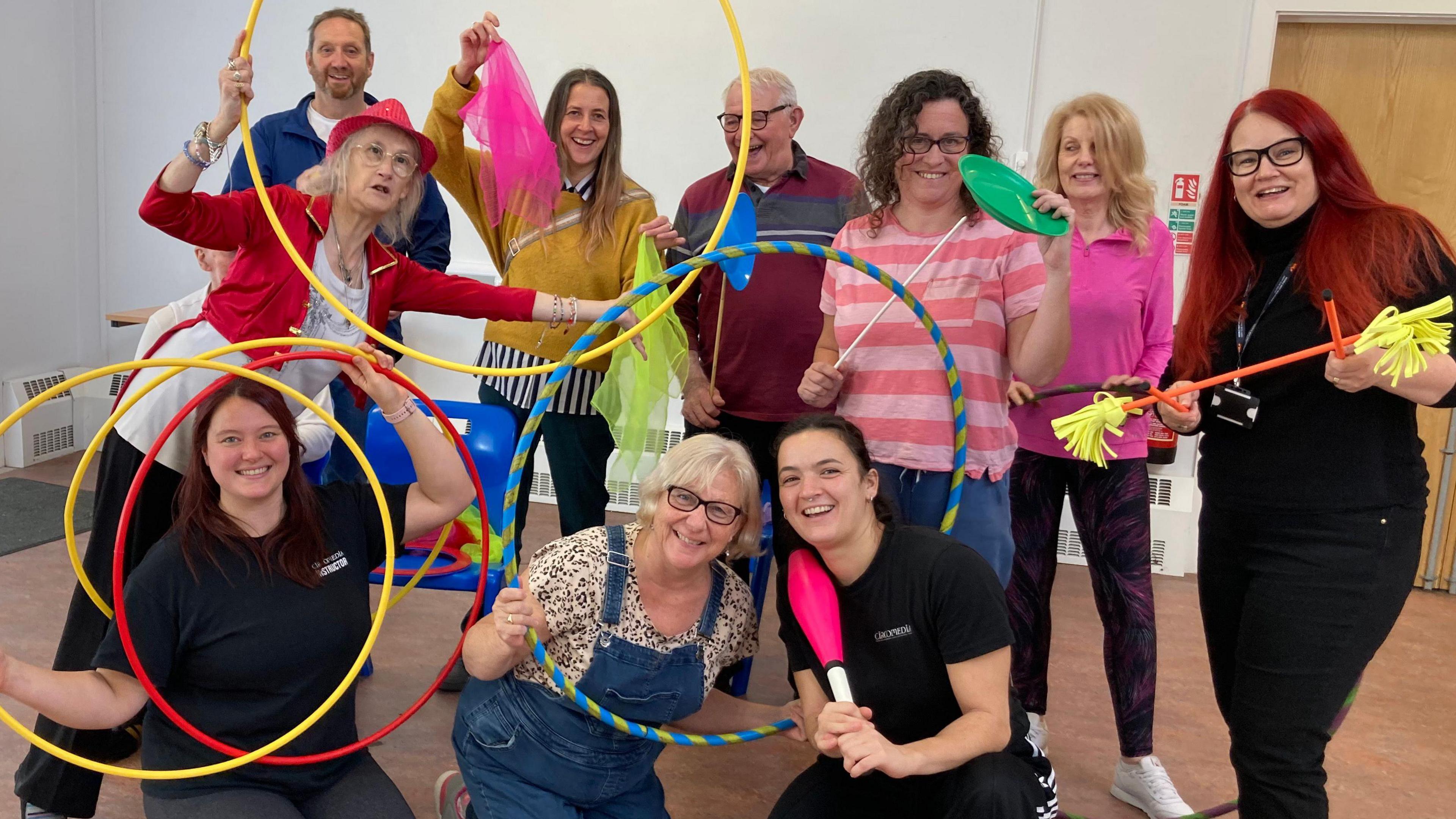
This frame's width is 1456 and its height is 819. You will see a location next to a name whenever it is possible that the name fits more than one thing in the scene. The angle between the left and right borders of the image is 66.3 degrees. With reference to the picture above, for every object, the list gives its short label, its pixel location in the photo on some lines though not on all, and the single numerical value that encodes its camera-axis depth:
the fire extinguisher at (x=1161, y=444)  5.26
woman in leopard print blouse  2.36
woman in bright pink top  3.09
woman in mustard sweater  3.24
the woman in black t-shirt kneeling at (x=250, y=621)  2.25
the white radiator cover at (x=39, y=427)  6.10
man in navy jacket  3.64
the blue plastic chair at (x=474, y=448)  3.44
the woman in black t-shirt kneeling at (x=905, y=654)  2.20
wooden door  5.11
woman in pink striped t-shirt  2.61
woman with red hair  2.06
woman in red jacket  2.57
